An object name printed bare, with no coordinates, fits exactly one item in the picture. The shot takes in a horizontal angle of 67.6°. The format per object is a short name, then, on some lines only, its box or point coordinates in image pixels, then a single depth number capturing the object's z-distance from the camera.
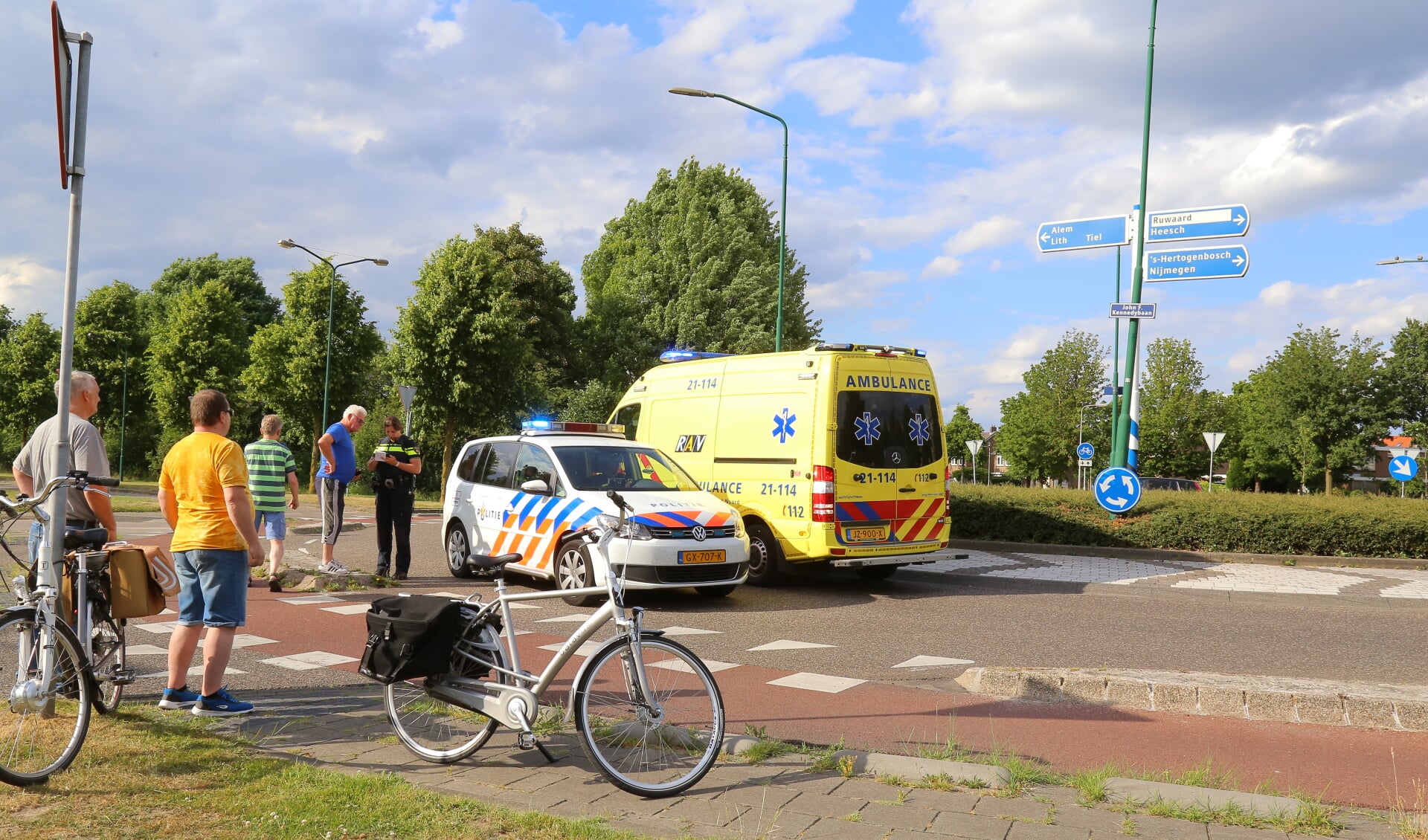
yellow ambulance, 11.21
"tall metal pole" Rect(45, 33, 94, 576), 5.20
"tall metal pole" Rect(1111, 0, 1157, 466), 15.77
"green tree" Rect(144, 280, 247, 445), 48.41
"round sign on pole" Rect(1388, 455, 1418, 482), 19.95
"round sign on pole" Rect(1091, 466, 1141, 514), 14.72
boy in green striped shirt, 10.68
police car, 9.92
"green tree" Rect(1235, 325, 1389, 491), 41.75
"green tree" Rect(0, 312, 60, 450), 52.53
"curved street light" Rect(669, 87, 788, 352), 18.66
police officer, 11.45
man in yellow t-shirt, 5.33
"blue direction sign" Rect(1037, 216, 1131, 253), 15.83
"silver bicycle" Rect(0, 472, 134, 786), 4.22
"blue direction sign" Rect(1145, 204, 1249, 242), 14.70
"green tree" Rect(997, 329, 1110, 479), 48.84
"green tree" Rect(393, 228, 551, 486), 36.00
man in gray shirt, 5.68
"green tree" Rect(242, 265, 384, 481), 43.53
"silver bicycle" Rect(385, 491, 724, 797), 4.27
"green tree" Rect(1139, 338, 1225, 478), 51.78
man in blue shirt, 11.22
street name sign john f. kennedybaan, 15.32
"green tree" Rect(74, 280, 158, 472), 52.94
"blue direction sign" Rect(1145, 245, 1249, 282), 14.78
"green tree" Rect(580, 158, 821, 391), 40.28
